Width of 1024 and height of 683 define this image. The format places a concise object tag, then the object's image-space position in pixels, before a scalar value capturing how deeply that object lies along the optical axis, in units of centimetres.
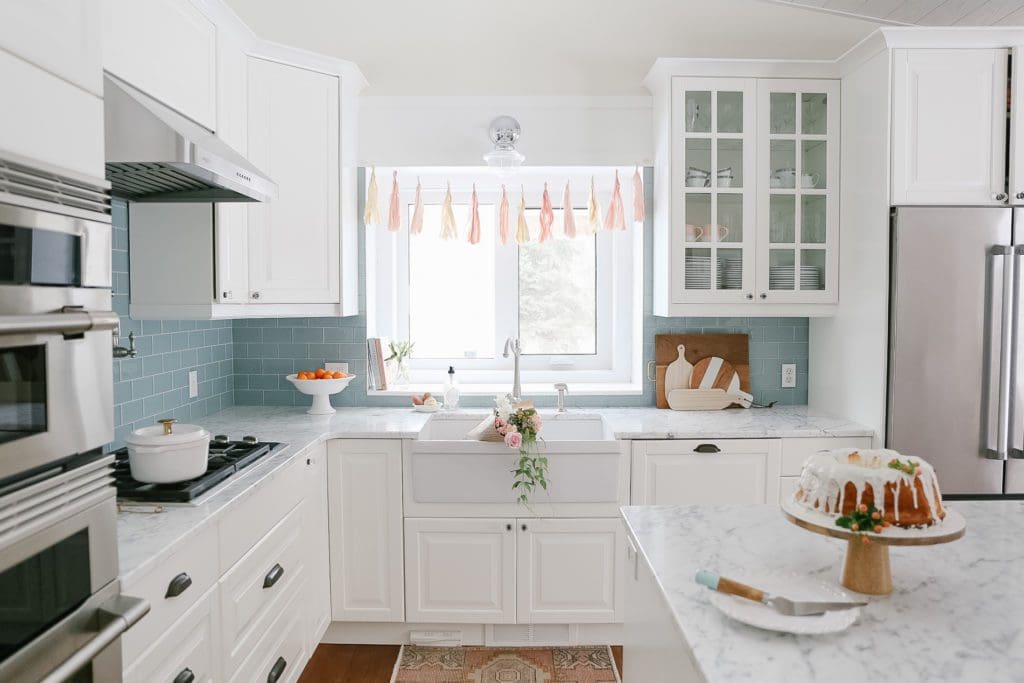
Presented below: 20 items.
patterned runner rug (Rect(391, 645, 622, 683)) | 268
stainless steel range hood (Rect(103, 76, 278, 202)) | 172
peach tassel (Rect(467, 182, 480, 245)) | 346
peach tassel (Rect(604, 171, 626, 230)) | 337
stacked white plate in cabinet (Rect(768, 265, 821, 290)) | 307
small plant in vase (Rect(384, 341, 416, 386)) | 348
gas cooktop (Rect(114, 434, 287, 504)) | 178
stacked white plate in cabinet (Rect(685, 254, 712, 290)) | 306
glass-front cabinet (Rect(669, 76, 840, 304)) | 304
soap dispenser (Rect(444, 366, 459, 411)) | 318
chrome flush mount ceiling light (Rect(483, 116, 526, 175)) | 322
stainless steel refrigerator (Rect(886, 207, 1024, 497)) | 259
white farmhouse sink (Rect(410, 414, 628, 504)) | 269
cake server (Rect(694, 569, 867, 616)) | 114
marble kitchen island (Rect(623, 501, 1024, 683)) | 102
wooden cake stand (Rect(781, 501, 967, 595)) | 117
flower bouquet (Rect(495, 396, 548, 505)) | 263
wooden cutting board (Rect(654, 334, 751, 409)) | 336
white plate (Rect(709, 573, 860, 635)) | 110
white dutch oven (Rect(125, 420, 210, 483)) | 182
